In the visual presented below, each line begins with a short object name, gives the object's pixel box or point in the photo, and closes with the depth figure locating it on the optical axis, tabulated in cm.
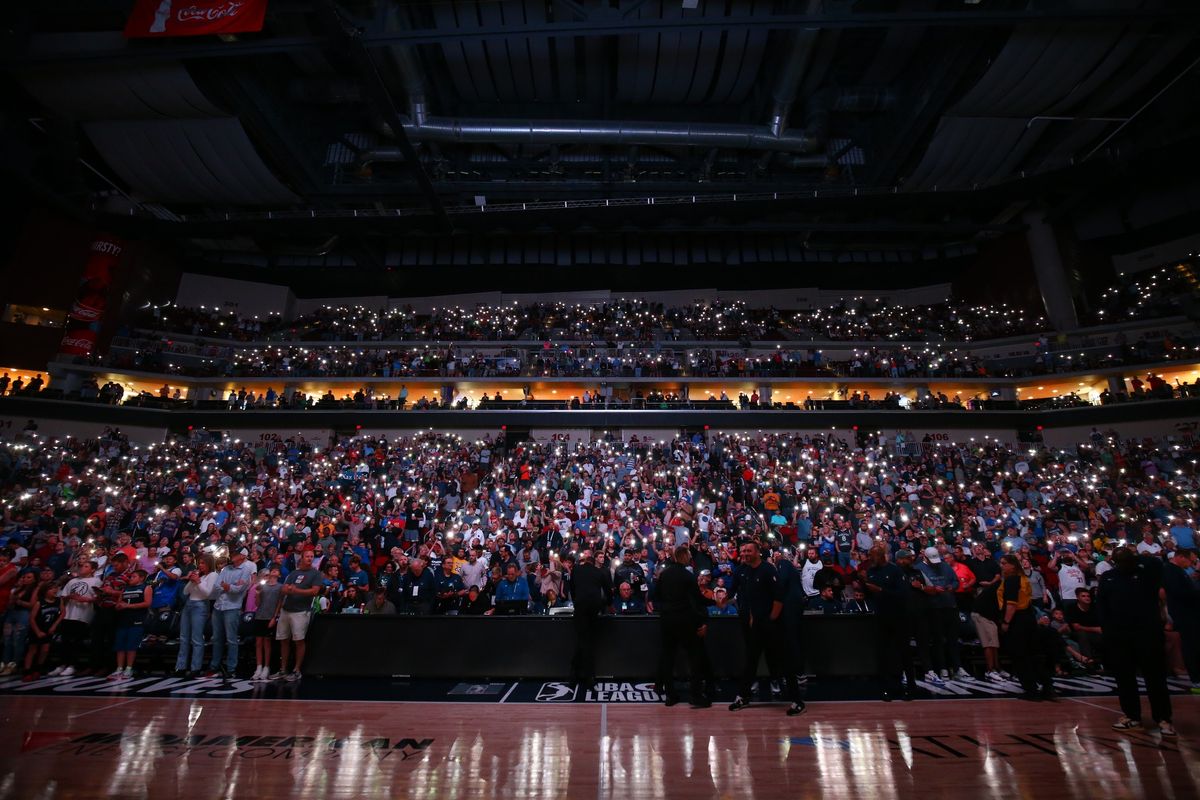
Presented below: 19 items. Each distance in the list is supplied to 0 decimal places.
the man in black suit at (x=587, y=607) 604
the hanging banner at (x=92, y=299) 2438
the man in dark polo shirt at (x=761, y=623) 528
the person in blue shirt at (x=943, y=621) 656
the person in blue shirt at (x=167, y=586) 774
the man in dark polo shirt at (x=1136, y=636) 439
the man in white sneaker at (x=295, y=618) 668
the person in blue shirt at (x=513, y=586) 769
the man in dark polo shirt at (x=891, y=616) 588
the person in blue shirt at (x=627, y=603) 728
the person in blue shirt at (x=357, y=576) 780
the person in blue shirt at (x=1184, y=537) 941
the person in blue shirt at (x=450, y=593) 776
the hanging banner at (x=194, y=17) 1669
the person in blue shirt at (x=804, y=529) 1188
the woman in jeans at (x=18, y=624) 665
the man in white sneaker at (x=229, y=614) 677
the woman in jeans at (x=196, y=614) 675
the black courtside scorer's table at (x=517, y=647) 647
